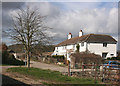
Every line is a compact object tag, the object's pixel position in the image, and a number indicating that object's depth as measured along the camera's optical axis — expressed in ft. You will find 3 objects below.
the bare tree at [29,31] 71.87
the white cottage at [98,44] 117.33
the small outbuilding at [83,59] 84.23
